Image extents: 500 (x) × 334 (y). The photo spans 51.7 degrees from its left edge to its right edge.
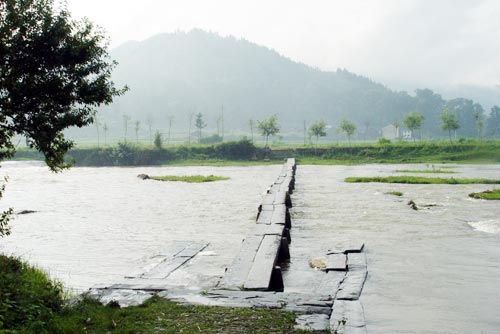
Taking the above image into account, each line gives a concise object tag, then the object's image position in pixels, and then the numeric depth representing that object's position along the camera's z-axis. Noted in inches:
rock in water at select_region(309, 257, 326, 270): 456.8
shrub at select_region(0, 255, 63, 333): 279.4
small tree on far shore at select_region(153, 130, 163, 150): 3149.6
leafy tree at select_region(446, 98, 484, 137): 6909.5
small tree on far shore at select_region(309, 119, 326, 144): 3917.3
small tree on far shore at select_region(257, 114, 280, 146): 3866.6
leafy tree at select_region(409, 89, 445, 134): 7613.2
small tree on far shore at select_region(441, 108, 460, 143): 3959.2
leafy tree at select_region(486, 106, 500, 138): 6167.3
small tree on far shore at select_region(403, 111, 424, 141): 4128.9
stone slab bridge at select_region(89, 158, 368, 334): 309.4
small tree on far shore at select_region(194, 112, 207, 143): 4925.7
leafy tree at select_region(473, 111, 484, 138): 4090.8
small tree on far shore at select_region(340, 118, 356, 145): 4242.9
